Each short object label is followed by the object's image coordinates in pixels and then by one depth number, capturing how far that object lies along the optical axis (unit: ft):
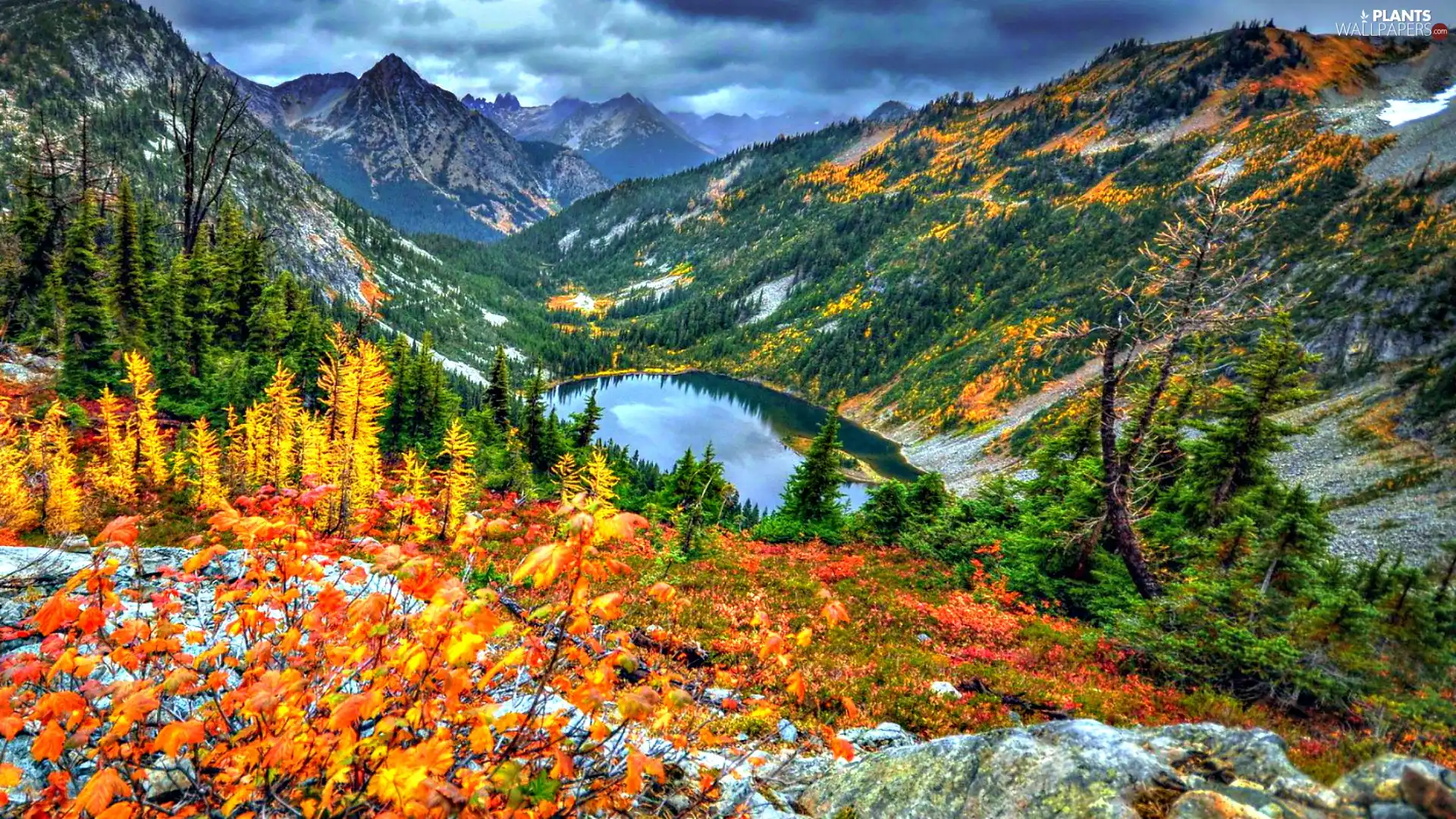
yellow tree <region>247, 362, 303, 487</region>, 74.23
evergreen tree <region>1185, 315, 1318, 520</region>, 61.72
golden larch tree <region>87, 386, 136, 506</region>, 70.54
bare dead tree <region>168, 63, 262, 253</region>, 82.89
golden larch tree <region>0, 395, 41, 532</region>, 57.47
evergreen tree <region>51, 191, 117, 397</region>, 93.35
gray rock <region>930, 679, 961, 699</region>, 31.40
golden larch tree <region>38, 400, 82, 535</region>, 61.67
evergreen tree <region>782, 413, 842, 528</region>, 98.68
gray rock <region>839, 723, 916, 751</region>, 25.03
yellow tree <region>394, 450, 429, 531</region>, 71.28
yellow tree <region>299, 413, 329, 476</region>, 71.87
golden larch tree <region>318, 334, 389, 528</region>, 66.28
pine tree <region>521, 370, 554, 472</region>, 142.41
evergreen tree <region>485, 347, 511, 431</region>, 148.36
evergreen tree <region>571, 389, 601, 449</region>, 146.41
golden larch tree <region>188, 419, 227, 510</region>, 72.59
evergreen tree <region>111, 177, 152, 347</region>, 102.12
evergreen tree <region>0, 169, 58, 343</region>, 103.60
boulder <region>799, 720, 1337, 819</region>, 13.28
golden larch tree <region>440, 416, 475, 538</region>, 74.54
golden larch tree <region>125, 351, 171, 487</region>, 69.09
